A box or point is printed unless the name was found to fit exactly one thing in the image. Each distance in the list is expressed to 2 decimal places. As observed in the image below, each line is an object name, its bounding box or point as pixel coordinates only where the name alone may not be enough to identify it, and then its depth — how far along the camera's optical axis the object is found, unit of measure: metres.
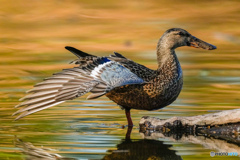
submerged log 17.00
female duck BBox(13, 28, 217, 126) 16.55
